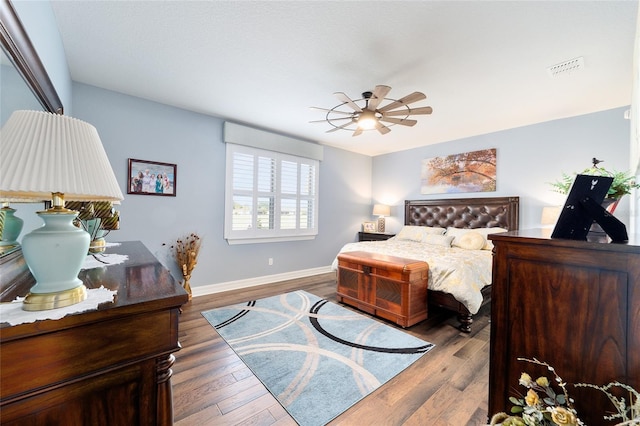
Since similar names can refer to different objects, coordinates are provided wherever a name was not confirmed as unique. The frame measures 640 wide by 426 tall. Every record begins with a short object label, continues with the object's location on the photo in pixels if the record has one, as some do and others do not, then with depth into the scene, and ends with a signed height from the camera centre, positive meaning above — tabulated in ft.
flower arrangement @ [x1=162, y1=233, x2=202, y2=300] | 10.99 -1.97
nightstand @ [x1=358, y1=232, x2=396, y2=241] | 16.63 -1.52
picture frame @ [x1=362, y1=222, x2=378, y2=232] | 18.30 -0.97
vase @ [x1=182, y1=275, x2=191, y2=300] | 10.96 -3.09
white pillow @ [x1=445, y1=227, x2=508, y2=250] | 11.64 -0.82
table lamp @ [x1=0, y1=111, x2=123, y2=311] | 1.98 +0.20
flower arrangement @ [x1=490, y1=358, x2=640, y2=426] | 2.34 -1.92
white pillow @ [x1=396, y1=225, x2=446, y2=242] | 14.08 -0.98
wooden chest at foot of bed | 8.59 -2.60
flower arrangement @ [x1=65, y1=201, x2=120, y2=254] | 4.79 -0.23
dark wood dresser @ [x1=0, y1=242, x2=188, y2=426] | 1.86 -1.27
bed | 8.46 -1.51
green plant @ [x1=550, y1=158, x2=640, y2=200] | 3.90 +0.49
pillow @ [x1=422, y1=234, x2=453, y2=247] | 12.73 -1.26
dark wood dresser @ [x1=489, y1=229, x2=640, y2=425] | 2.81 -1.21
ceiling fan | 7.28 +3.28
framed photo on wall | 10.30 +1.24
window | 12.87 +0.81
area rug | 5.48 -3.83
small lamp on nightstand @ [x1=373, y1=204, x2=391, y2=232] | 17.48 +0.24
